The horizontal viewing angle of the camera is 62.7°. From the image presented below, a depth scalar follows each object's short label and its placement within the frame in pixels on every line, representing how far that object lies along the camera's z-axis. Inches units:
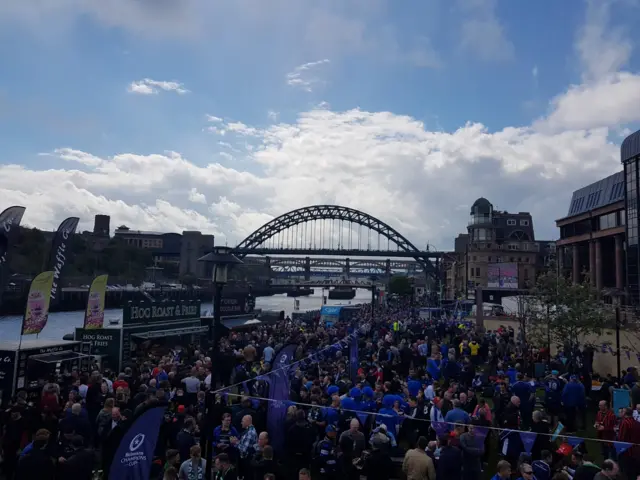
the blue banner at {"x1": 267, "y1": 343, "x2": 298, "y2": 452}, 346.3
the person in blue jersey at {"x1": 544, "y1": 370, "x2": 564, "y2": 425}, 452.4
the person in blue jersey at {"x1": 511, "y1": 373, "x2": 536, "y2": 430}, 422.3
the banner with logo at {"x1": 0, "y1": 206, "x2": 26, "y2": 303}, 616.1
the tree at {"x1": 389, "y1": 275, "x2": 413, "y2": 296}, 3943.2
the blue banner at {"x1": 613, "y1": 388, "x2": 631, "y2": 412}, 461.7
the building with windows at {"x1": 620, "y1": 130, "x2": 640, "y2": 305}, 1552.9
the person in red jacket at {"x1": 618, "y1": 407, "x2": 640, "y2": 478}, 277.9
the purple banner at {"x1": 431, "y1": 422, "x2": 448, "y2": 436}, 345.4
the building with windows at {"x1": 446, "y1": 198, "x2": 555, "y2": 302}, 3002.0
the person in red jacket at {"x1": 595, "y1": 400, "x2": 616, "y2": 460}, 341.1
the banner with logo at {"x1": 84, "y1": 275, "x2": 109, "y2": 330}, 757.9
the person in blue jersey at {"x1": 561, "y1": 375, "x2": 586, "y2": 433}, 443.8
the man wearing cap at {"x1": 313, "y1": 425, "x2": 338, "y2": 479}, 298.6
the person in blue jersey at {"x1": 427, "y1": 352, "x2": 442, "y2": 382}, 590.0
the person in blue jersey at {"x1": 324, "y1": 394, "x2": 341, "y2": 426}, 364.2
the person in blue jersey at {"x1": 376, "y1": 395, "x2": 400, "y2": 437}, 357.7
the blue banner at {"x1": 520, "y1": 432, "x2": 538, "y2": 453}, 313.6
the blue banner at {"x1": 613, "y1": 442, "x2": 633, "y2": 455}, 267.0
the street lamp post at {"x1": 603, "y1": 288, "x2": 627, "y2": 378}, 1636.0
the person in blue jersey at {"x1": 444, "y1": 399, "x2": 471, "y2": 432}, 345.4
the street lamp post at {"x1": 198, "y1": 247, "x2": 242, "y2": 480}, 456.1
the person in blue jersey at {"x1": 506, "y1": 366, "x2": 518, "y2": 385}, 539.2
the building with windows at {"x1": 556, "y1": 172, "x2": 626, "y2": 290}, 1849.2
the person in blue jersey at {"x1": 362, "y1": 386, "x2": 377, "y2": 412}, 391.4
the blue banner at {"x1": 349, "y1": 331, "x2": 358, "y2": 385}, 618.8
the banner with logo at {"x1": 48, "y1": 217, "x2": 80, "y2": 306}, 767.1
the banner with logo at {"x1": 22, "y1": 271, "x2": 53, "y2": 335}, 647.1
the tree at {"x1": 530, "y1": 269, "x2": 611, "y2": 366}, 733.9
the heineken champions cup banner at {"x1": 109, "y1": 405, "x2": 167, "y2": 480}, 244.7
